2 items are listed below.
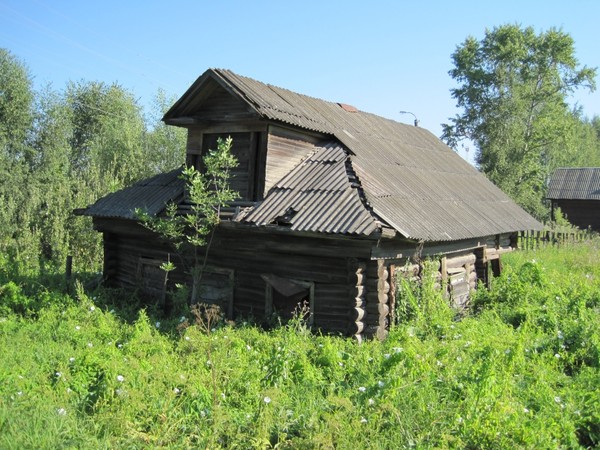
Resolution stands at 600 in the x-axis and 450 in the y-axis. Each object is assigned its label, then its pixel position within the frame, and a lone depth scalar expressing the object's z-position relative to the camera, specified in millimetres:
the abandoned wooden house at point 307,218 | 8328
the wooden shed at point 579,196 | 30109
